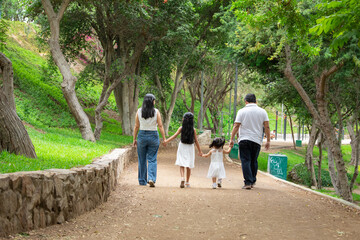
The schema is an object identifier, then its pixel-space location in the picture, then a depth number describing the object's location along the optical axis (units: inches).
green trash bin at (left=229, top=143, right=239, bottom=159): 738.8
